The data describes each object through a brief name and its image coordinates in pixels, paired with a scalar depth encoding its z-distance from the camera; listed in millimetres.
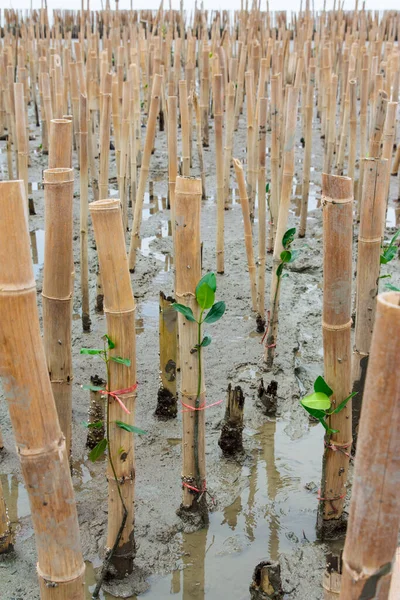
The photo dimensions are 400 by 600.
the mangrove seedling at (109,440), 1485
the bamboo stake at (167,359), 2266
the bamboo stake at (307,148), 3514
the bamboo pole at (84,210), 2535
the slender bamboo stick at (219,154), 2994
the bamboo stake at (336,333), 1507
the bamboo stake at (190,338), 1565
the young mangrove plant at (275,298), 2170
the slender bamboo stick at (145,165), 2764
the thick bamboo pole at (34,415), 965
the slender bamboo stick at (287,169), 2248
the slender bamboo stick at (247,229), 2447
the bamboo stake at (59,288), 1521
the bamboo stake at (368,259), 1758
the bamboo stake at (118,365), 1404
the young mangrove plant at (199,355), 1584
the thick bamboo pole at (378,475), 759
